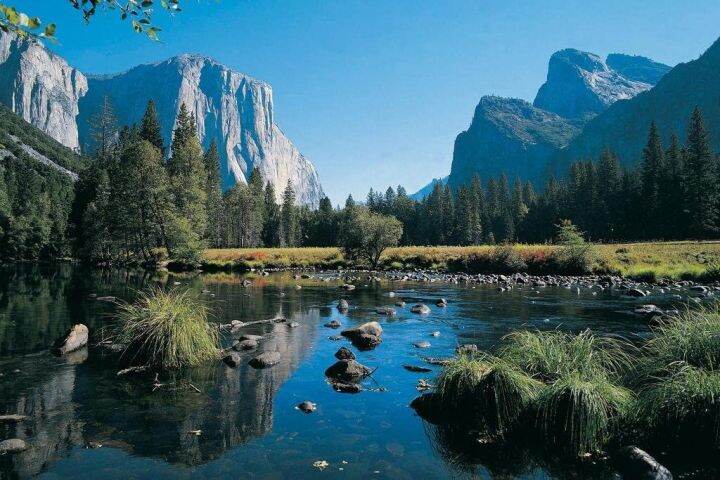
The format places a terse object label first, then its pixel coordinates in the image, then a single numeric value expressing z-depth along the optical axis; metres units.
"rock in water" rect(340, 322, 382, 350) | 15.83
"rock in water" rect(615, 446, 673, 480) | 6.66
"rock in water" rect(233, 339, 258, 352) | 14.92
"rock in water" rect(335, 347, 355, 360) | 13.84
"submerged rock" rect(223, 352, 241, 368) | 13.09
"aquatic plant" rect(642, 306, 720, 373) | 8.46
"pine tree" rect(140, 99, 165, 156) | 72.19
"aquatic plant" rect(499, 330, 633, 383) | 9.03
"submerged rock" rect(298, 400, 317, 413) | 9.91
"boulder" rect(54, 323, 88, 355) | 14.07
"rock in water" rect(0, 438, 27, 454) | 7.54
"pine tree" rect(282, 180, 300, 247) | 116.88
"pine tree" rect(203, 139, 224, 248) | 85.50
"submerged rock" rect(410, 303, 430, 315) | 22.70
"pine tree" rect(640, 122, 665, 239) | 79.25
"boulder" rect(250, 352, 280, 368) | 13.12
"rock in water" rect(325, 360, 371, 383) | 12.15
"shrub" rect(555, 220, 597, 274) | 45.69
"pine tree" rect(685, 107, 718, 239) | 70.19
